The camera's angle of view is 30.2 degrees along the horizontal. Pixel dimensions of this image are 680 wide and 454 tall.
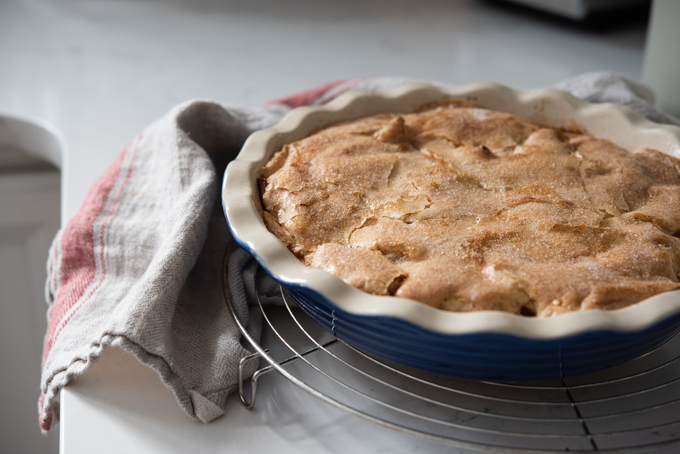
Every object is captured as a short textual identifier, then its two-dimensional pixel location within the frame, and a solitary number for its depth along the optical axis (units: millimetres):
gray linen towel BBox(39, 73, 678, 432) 551
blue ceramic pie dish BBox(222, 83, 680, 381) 507
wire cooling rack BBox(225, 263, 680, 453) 528
